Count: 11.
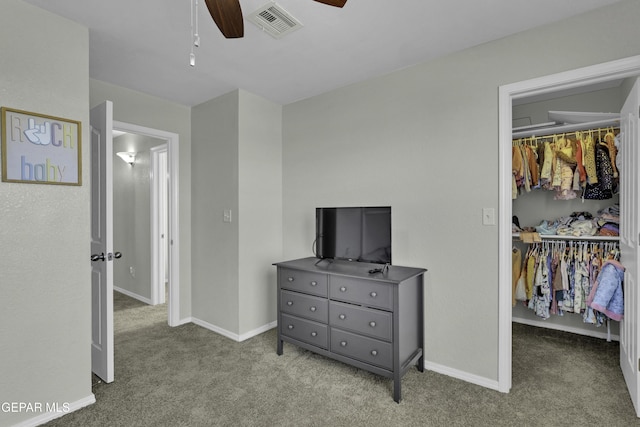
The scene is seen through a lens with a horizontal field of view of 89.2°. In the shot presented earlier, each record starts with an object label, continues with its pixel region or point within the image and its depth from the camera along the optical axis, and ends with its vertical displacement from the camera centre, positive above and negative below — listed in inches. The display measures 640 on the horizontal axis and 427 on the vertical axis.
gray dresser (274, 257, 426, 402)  88.0 -30.5
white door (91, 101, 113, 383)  91.1 -8.7
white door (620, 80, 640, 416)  77.2 -6.7
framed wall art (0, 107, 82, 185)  71.8 +15.2
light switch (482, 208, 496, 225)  89.4 -1.2
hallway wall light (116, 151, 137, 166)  180.5 +31.8
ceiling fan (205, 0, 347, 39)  52.7 +33.8
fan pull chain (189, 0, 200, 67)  72.7 +47.3
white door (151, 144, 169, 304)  167.9 -3.2
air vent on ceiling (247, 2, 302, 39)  74.0 +46.6
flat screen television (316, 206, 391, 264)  99.3 -7.0
